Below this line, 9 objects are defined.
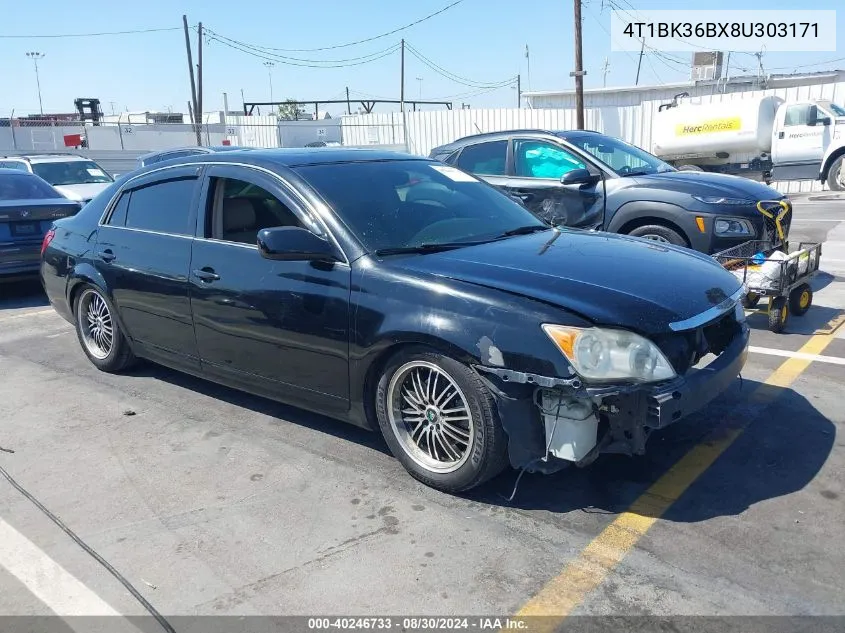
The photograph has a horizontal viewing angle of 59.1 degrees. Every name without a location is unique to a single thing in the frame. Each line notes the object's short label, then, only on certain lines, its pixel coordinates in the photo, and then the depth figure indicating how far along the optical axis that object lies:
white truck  18.39
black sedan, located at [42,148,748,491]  3.21
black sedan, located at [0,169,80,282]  8.58
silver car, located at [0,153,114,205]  13.89
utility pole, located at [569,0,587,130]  23.89
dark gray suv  6.76
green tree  69.38
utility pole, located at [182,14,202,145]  40.97
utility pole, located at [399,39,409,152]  54.09
